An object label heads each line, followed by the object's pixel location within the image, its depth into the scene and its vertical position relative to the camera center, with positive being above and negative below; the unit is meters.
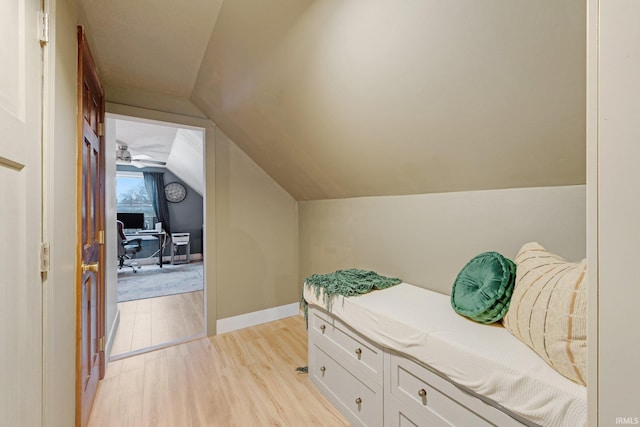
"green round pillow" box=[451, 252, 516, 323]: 1.13 -0.35
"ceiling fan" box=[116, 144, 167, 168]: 4.76 +1.20
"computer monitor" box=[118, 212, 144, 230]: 6.32 -0.17
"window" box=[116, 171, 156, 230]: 6.67 +0.42
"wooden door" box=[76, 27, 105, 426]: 1.34 -0.14
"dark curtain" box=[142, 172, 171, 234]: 6.79 +0.53
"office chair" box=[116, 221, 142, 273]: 5.35 -0.77
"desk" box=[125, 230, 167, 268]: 6.29 -0.54
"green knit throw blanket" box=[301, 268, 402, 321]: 1.69 -0.49
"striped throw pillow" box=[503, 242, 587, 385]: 0.77 -0.33
